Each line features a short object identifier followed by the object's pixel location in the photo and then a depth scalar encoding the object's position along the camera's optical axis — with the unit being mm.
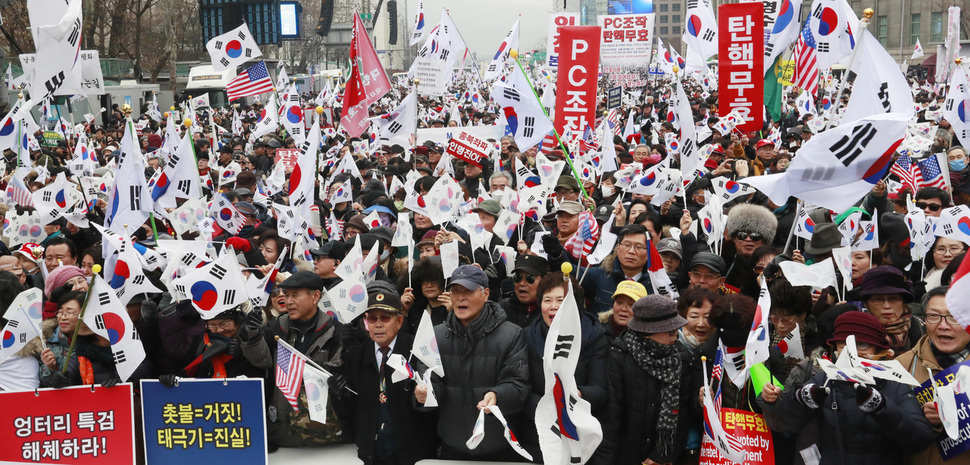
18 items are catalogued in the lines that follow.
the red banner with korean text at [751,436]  4848
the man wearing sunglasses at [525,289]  6086
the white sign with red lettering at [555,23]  18062
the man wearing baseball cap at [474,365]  5105
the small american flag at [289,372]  5418
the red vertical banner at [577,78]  13023
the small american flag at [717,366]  4934
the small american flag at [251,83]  16828
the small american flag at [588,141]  12802
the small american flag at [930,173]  9695
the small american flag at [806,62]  14211
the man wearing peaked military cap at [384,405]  5355
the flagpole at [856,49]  6719
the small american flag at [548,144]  12883
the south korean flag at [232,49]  16609
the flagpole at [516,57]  9791
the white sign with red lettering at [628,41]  20859
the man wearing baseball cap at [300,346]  5621
